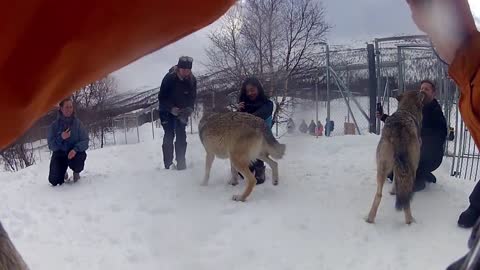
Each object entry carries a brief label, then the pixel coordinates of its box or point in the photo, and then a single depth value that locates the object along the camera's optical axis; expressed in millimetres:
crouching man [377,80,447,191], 5242
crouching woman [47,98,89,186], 5930
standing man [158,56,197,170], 6145
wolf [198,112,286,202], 5250
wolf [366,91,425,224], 4262
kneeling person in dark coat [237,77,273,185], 5846
